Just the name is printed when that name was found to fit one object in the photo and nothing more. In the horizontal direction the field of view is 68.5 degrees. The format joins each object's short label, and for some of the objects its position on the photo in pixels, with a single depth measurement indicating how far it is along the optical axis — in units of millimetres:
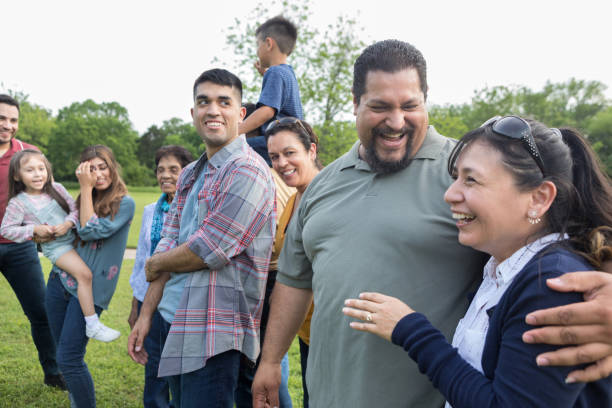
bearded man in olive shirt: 1884
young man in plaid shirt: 2631
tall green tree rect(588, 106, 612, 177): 39028
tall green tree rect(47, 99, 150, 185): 79044
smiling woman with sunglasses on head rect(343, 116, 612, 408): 1375
